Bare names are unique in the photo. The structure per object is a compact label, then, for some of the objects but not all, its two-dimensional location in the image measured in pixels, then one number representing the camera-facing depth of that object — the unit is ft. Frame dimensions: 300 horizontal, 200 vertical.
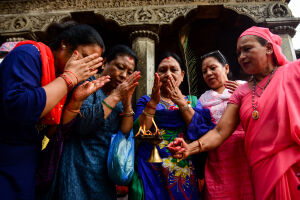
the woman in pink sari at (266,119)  4.58
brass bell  5.49
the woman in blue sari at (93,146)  5.59
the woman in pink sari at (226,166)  6.19
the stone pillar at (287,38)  11.60
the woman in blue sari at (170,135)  6.32
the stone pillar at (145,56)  11.30
